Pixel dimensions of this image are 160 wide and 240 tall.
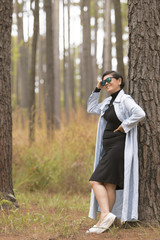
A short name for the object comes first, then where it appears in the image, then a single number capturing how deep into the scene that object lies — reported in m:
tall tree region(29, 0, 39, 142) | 8.86
